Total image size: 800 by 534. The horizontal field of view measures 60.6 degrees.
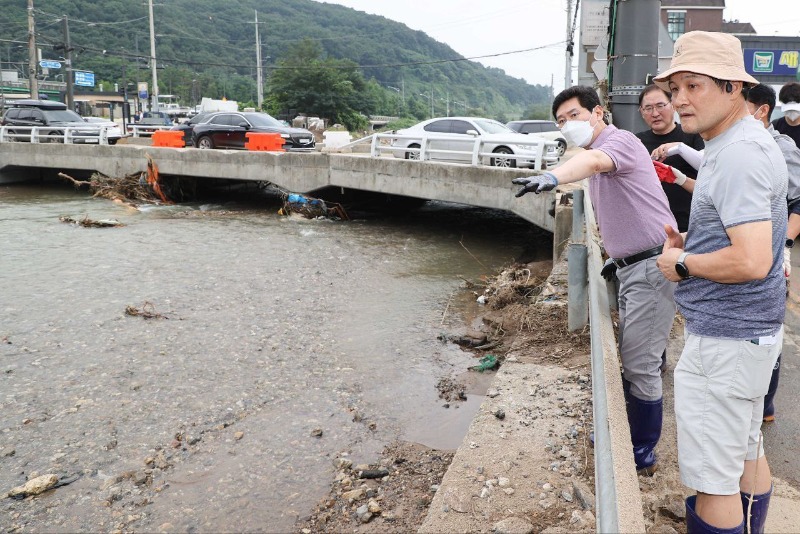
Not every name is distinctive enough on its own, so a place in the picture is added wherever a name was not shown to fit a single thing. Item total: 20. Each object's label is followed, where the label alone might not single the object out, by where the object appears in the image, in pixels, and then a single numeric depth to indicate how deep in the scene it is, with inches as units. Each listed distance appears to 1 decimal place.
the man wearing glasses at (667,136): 168.7
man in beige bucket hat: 84.8
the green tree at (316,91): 2269.9
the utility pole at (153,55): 1795.6
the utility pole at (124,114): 1445.1
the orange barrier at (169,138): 848.3
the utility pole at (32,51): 1286.9
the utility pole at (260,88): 2419.5
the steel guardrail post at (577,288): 186.9
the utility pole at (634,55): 198.7
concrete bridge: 560.7
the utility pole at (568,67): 1175.0
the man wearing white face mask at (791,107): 219.6
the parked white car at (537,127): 924.0
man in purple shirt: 134.1
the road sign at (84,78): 2594.5
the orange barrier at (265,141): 763.4
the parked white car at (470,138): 599.2
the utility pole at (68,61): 1354.6
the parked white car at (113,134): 888.9
